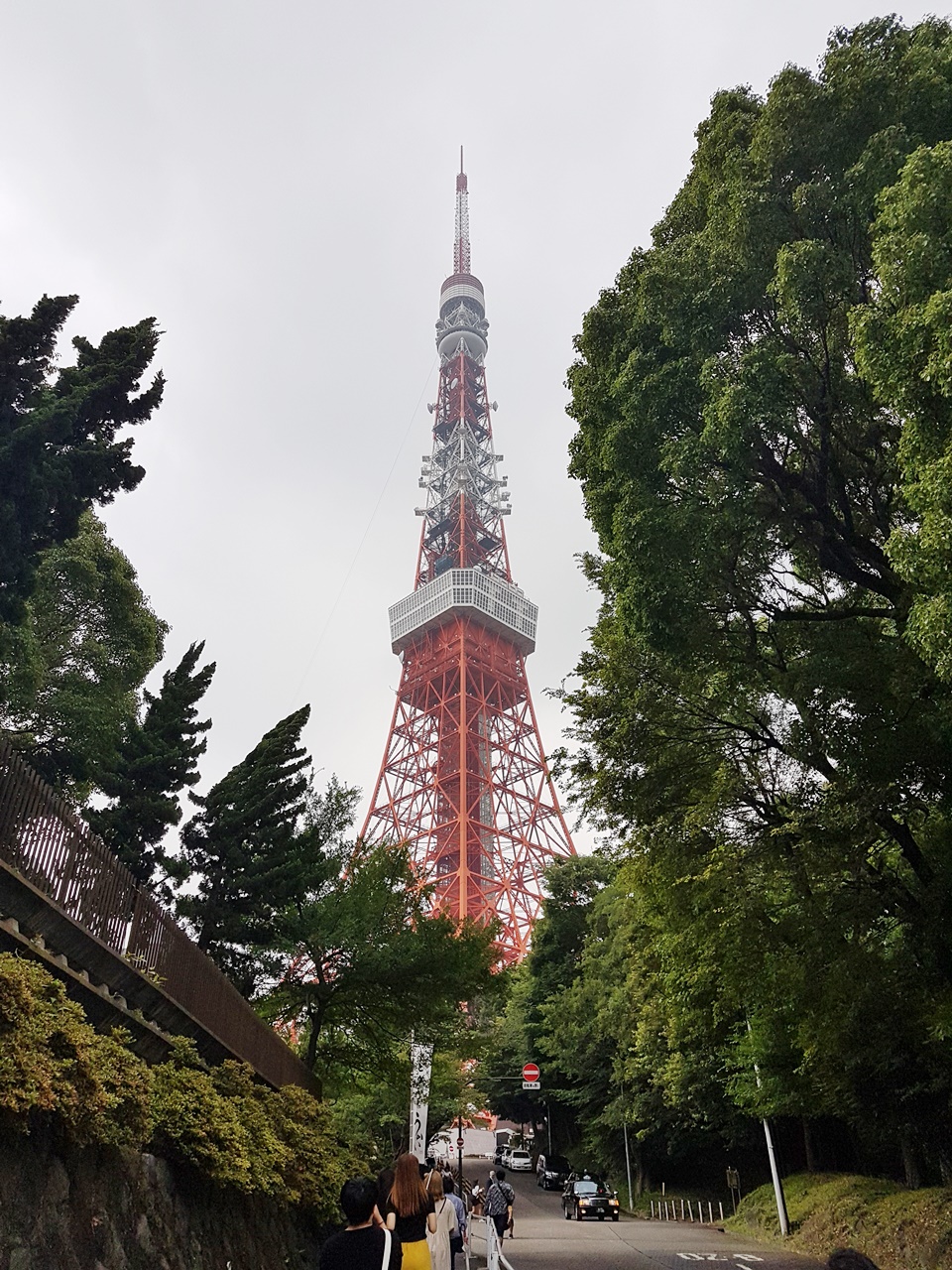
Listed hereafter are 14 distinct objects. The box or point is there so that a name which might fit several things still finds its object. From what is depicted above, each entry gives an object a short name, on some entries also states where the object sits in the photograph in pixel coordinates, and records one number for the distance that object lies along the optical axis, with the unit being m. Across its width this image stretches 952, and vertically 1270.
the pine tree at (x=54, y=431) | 9.38
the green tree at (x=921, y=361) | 5.61
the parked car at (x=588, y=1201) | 20.73
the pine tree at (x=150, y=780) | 14.02
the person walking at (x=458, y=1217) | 7.24
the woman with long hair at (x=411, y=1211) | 4.38
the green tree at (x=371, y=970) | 14.98
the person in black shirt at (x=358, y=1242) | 3.29
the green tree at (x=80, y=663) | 13.24
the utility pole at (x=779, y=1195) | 15.20
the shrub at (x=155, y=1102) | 4.68
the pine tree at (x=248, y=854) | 15.17
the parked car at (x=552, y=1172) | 29.98
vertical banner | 18.17
